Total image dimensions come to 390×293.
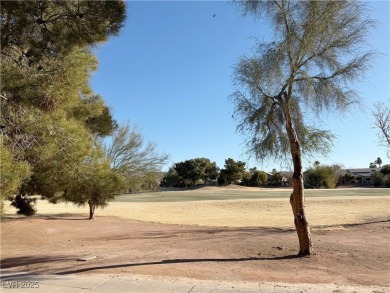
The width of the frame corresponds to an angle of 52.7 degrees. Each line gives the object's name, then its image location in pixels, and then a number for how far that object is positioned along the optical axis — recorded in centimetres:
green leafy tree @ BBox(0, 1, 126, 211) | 783
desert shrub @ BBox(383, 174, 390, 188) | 8853
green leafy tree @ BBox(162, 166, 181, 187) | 9893
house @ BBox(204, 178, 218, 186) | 10025
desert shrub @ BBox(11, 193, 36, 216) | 1816
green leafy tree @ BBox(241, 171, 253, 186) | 9938
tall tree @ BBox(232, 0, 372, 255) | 1176
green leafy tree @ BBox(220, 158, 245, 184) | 9256
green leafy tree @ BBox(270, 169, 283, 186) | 10294
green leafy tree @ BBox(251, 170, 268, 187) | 9819
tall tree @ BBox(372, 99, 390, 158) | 2517
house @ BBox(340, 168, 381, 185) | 11631
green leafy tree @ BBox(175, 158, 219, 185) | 9331
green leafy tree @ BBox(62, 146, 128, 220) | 1122
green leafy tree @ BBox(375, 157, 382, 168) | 13262
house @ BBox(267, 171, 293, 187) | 10450
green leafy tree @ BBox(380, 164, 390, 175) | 8900
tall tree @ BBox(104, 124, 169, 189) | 3366
